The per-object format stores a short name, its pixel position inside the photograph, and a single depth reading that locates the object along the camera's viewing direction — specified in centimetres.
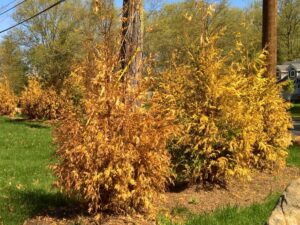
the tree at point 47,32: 3928
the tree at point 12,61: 4497
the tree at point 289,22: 5775
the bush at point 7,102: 2831
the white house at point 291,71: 5291
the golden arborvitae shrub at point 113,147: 490
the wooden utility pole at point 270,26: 1079
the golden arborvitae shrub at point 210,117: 679
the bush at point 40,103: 2275
